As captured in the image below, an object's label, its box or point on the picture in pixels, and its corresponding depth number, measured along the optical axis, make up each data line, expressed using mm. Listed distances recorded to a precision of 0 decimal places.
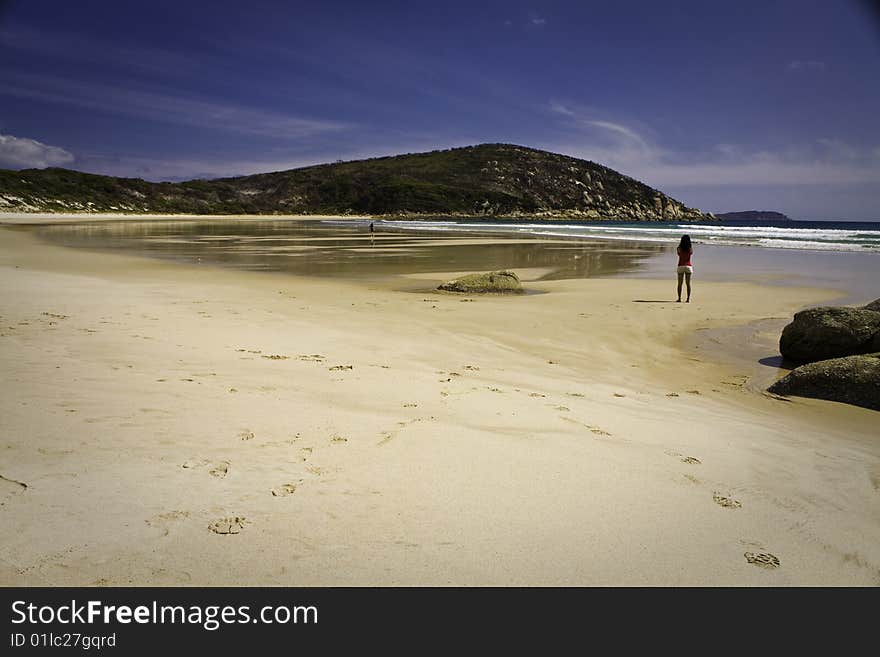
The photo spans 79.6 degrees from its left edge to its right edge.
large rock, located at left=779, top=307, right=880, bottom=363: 7199
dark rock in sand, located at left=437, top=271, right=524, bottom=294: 12602
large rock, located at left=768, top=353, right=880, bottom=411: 5574
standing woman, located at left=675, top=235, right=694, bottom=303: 12336
